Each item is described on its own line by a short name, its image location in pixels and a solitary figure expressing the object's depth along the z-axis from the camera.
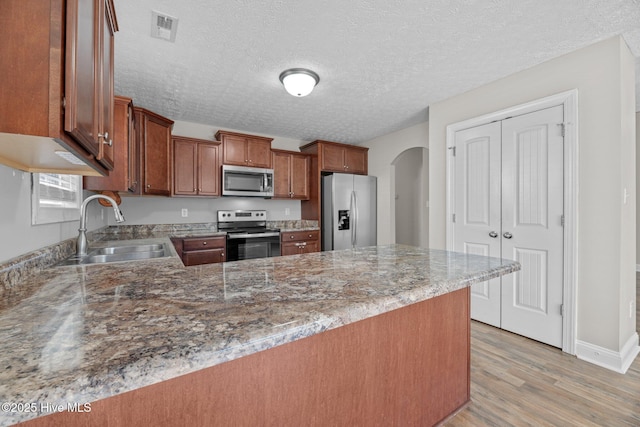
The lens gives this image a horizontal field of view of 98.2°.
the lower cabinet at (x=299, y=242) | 4.13
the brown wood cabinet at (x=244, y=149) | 3.90
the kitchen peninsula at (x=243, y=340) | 0.46
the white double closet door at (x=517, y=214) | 2.27
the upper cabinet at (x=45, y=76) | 0.65
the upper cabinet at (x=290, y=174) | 4.35
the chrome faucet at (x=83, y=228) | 1.76
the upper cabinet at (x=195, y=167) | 3.58
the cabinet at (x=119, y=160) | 2.16
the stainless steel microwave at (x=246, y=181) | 3.89
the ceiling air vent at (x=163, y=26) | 1.77
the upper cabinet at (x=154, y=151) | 2.90
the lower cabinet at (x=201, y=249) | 3.35
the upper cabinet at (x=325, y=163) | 4.46
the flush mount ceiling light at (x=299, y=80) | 2.43
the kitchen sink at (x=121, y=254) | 1.74
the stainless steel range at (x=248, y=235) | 3.70
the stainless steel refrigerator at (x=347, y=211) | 4.33
